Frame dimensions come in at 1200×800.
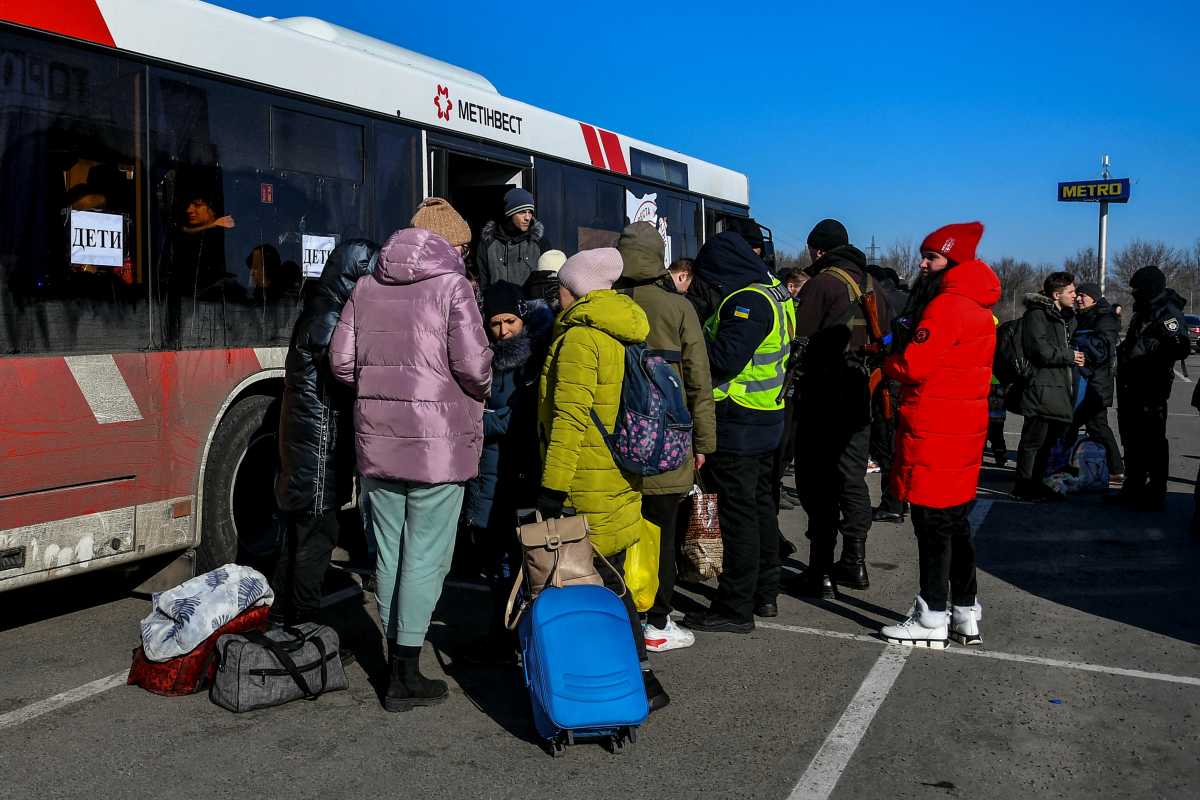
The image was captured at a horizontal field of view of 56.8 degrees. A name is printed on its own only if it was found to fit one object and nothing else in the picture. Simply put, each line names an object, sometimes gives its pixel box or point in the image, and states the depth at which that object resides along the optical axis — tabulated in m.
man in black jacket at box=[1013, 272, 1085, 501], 9.34
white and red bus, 5.06
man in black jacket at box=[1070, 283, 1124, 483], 10.01
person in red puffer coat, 5.17
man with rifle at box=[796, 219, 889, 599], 6.35
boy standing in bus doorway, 8.07
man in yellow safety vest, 5.39
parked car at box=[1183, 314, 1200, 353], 41.97
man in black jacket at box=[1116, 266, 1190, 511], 9.09
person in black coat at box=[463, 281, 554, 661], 4.98
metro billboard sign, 75.38
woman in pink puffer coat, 4.37
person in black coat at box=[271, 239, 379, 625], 4.68
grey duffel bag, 4.47
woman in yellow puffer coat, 4.35
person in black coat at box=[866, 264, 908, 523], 7.87
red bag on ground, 4.63
